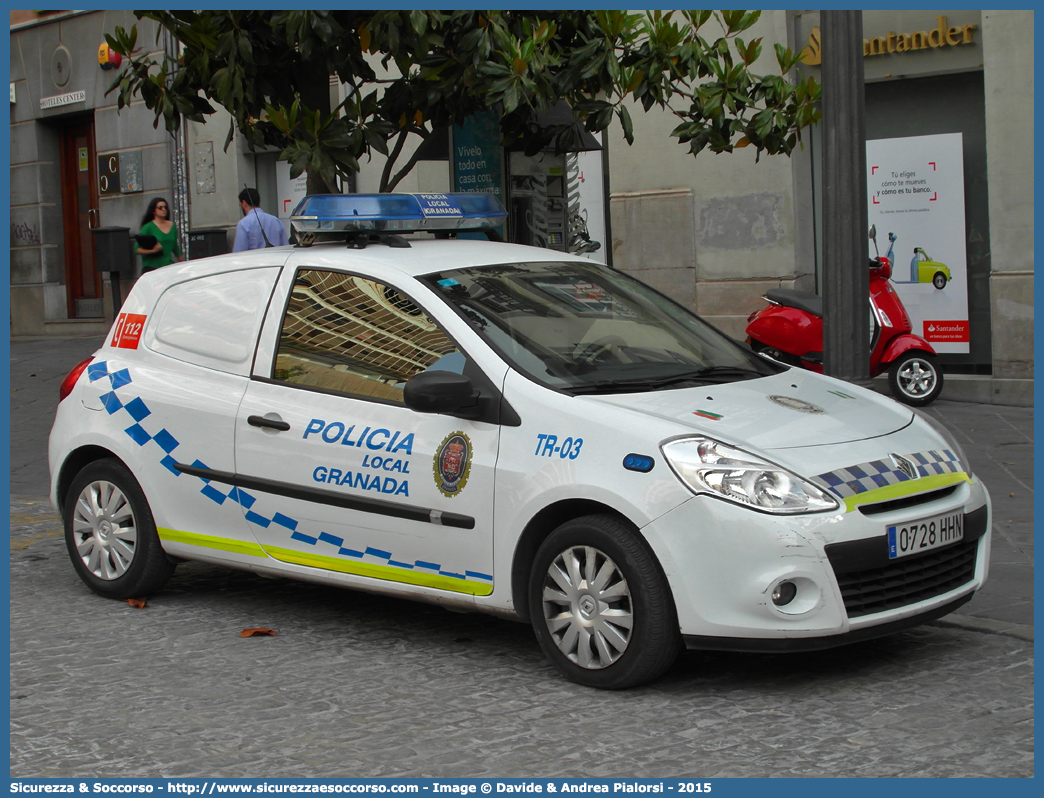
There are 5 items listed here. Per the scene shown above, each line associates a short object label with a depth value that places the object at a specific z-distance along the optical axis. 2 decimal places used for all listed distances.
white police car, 4.29
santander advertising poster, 11.94
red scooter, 11.09
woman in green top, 12.89
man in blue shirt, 11.25
